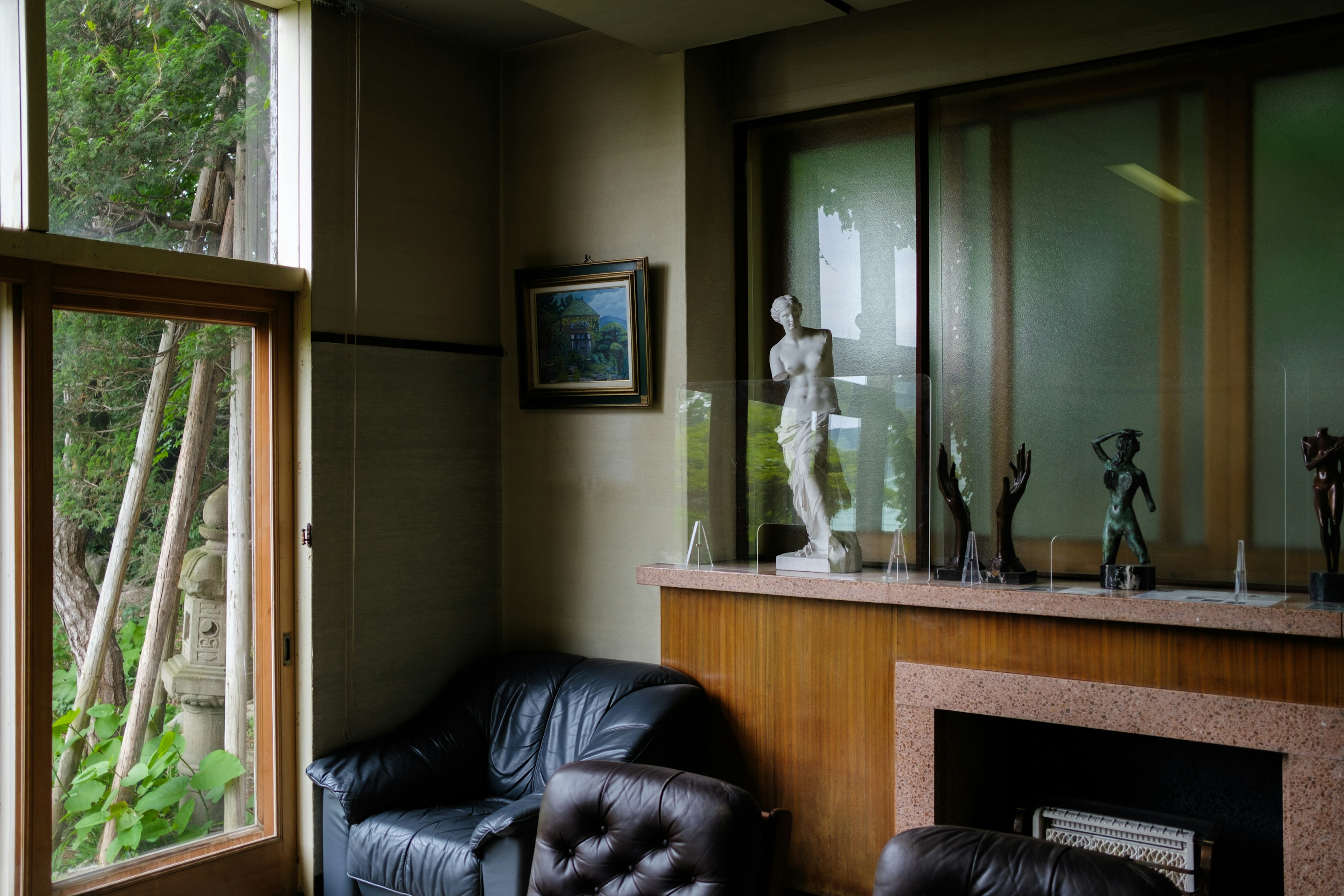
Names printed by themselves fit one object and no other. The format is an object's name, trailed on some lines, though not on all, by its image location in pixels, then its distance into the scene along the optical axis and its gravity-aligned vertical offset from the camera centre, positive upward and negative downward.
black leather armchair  3.33 -1.11
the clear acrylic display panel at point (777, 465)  3.63 -0.06
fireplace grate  3.17 -1.20
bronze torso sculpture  2.96 -0.12
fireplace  2.80 -1.00
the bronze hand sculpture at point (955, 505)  3.50 -0.20
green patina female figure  3.28 -0.16
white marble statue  3.71 +0.04
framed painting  4.20 +0.45
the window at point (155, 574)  3.23 -0.40
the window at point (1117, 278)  3.28 +0.56
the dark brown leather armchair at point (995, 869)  1.99 -0.82
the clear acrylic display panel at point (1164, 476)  3.27 -0.10
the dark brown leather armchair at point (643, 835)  2.34 -0.87
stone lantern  3.62 -0.67
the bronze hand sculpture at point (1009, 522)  3.42 -0.24
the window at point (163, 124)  3.29 +1.07
